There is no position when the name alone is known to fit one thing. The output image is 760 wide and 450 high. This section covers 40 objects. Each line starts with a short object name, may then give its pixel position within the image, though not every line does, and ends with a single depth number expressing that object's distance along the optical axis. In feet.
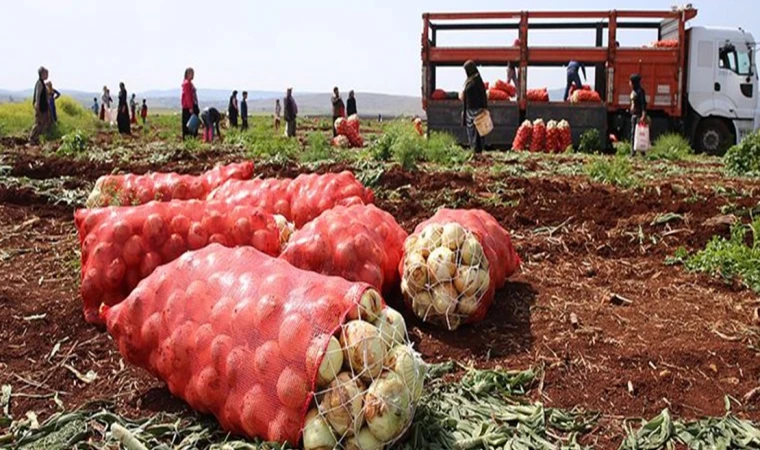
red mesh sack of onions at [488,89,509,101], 57.00
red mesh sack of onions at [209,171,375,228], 15.64
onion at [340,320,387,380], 7.88
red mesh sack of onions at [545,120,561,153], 51.90
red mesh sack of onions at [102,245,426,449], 7.80
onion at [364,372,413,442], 7.77
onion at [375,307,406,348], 8.26
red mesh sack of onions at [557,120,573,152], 52.16
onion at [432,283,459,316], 11.82
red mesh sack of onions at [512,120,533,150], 52.06
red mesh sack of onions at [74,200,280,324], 12.35
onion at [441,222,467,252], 12.00
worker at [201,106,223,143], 60.24
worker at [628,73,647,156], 47.24
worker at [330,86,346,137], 74.18
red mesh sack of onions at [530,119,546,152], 51.72
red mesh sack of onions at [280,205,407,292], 11.77
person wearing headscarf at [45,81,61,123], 61.36
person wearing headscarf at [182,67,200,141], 51.75
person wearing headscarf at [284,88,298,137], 71.20
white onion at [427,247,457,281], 11.85
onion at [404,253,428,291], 11.94
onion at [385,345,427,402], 8.04
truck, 55.83
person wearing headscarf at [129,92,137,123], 111.37
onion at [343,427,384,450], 7.79
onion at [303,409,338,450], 7.74
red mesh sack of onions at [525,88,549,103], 56.54
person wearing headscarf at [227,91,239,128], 87.20
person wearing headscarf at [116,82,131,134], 74.02
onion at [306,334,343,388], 7.79
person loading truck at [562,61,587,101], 57.41
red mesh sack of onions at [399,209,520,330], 11.85
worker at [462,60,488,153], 40.57
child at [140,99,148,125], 120.58
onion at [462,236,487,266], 11.95
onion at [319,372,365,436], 7.72
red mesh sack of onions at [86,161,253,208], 17.25
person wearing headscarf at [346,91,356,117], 79.78
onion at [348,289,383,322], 8.23
